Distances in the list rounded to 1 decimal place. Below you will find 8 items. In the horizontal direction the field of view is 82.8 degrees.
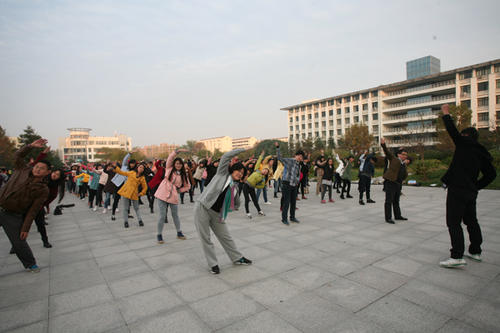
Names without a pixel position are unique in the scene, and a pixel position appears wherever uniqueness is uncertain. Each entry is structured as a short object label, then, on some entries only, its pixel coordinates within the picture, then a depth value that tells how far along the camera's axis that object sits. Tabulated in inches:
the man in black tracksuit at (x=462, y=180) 159.5
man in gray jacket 167.5
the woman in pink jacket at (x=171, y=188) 239.3
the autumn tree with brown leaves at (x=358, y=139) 1577.3
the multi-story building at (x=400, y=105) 1950.5
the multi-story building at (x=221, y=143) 7500.0
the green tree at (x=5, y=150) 1222.9
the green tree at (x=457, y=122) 1075.9
